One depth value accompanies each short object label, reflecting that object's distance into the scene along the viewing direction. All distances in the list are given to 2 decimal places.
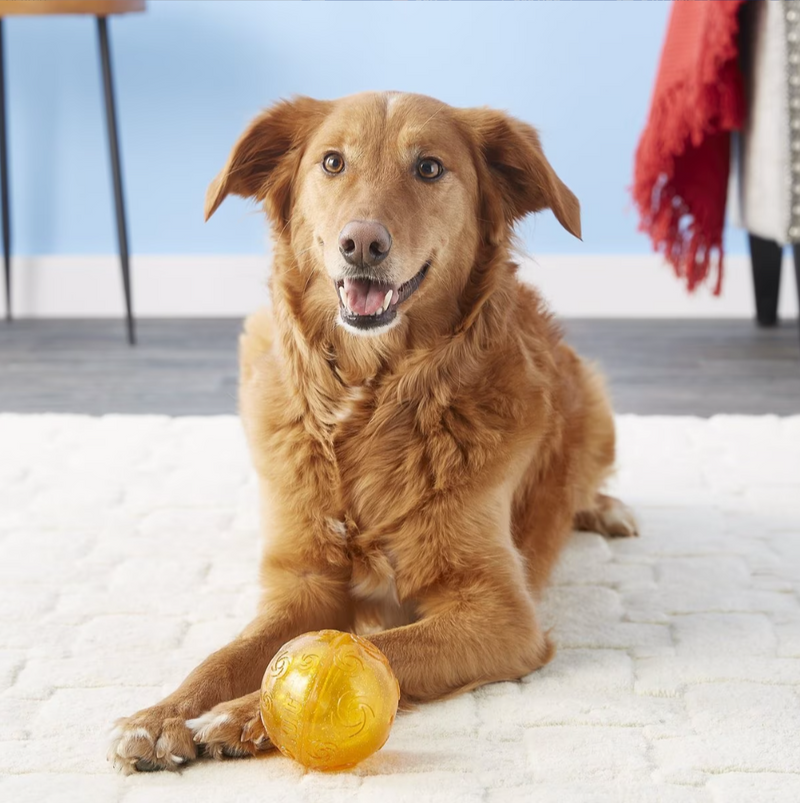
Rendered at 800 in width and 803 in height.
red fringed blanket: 3.80
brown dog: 1.87
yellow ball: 1.50
